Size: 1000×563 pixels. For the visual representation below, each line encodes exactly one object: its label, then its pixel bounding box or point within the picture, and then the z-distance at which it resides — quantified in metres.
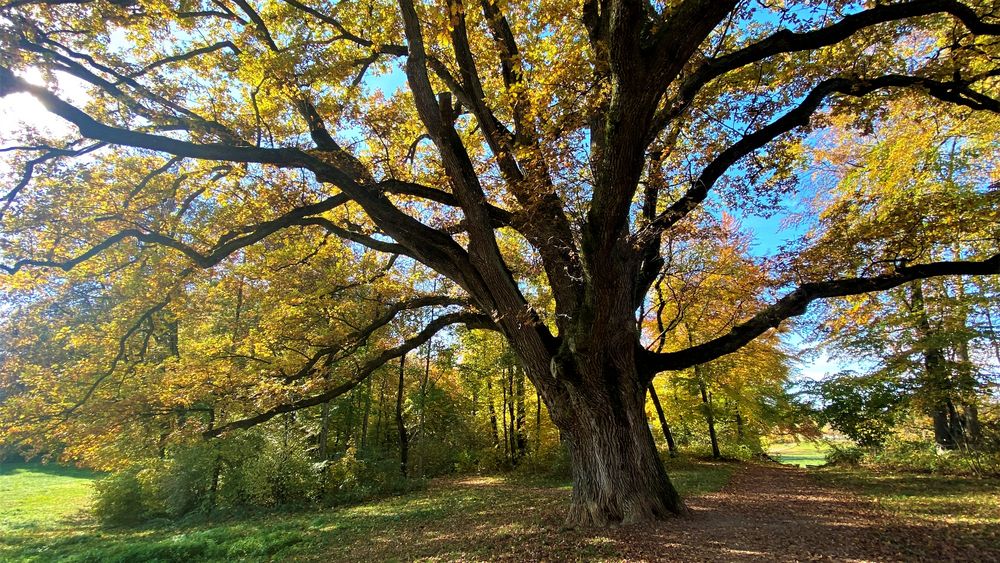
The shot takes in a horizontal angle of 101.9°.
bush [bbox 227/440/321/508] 11.62
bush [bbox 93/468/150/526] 11.69
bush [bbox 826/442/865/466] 13.57
